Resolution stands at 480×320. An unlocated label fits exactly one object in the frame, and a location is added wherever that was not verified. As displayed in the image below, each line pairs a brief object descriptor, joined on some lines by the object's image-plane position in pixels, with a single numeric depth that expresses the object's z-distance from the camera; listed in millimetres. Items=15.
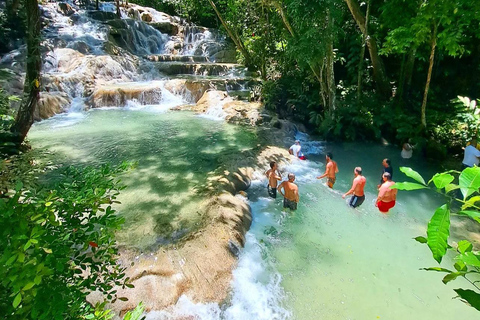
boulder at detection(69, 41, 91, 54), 16944
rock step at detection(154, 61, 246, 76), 18344
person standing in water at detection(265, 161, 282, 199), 6371
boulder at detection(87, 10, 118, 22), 21656
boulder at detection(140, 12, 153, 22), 25495
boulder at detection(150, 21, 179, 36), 23906
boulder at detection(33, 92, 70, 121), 11641
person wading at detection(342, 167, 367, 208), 5801
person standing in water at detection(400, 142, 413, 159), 9125
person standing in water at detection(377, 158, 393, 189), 5996
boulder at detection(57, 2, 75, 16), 20891
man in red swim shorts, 5402
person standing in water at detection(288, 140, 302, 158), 8672
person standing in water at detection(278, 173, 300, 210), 5887
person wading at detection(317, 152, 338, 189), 6746
